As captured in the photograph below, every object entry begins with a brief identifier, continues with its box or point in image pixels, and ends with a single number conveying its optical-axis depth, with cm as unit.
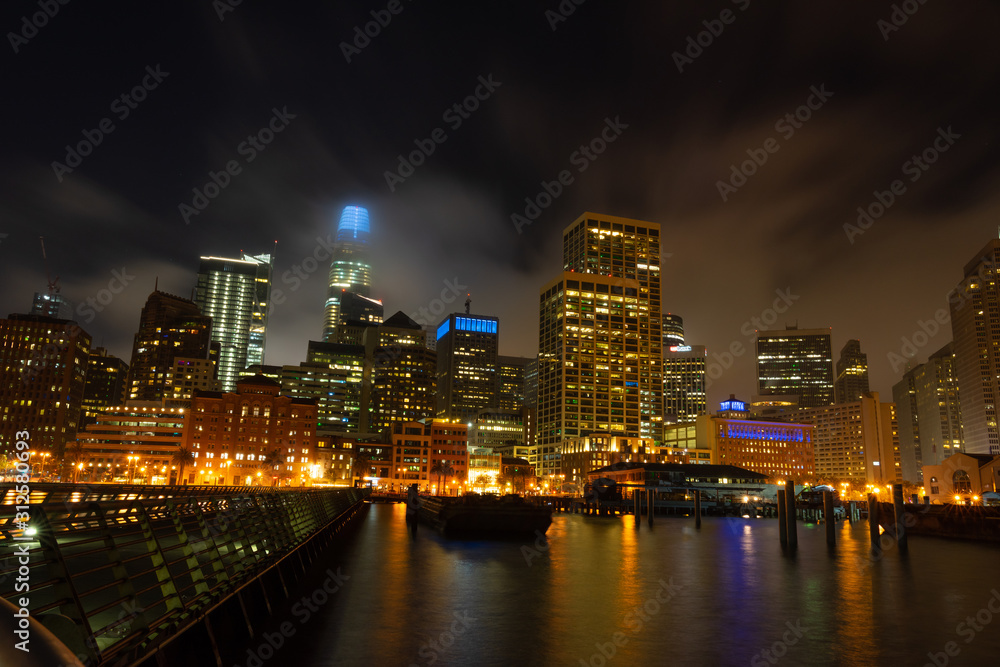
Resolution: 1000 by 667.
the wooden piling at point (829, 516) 6522
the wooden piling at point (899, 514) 5828
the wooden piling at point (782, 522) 6745
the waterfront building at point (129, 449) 17538
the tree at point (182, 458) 16300
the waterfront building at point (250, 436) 17638
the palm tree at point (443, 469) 18712
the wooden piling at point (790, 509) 6519
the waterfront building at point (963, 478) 11775
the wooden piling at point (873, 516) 6506
